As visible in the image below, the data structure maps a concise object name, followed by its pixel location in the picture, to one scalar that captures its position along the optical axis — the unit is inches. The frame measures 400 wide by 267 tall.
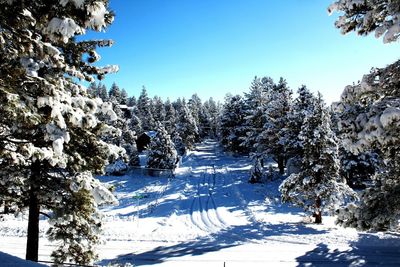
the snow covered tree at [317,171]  1152.7
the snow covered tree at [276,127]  1946.4
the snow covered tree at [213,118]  4777.1
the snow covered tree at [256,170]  1934.1
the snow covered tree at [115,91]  4360.7
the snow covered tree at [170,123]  3169.8
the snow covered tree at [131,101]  5216.5
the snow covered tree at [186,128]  3353.8
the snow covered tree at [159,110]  4040.4
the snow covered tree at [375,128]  276.8
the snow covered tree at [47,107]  260.2
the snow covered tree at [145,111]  3738.9
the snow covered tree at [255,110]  2330.1
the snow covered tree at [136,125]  3430.1
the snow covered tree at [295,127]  1603.3
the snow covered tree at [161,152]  2210.9
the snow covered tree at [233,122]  2765.7
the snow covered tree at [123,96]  4506.9
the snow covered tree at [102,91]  4846.2
